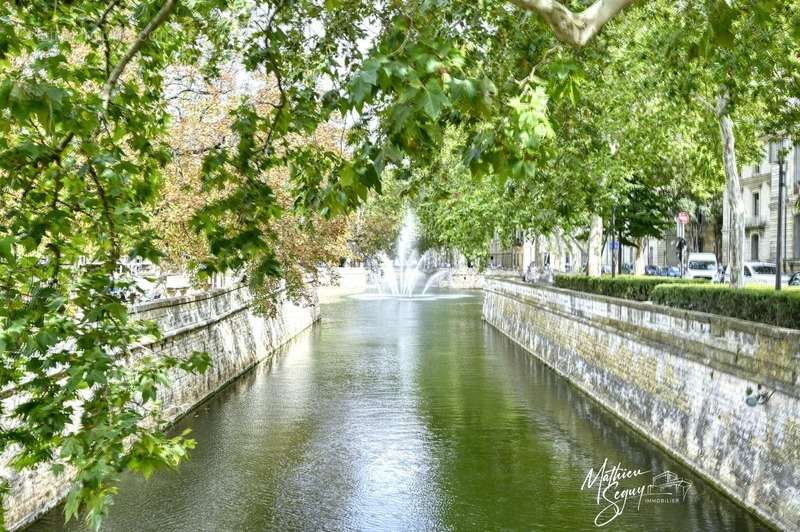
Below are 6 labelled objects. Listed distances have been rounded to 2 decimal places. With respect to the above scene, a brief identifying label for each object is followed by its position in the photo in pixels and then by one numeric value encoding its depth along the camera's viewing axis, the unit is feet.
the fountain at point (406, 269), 259.49
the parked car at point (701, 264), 156.19
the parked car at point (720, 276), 142.31
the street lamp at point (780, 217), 59.94
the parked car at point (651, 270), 204.33
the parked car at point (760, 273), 123.85
